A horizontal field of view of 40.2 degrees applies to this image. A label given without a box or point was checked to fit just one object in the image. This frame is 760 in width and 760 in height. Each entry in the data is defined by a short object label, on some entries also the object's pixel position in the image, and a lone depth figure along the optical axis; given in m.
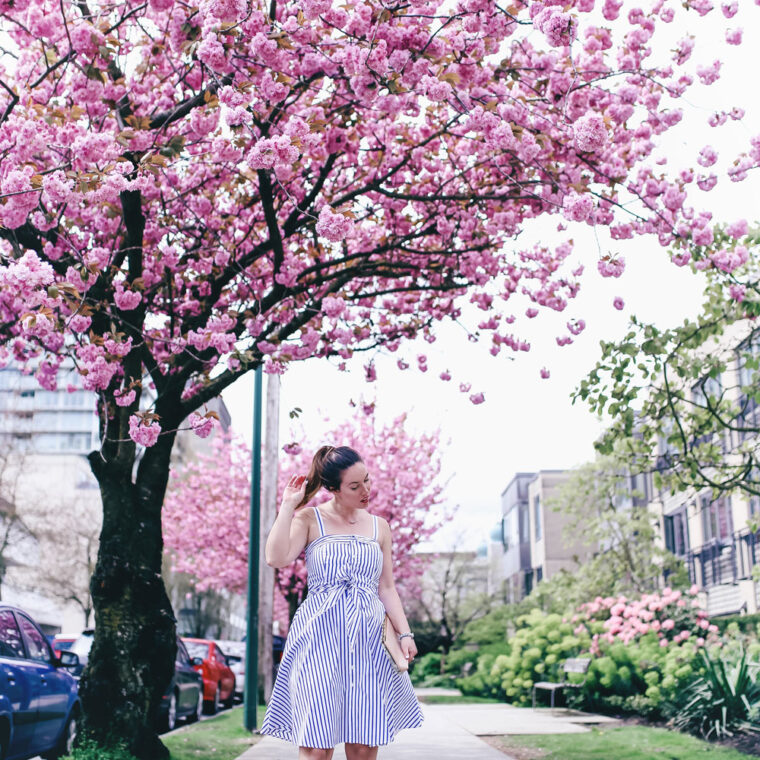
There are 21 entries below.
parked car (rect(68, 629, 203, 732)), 13.78
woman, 4.79
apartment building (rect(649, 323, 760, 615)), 27.77
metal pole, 14.53
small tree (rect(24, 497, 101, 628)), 55.25
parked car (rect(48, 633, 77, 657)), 16.61
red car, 18.83
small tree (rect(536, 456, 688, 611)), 30.91
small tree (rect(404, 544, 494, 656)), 48.06
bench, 17.28
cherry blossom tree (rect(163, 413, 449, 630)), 30.48
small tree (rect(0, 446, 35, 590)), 45.62
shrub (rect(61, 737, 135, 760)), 8.86
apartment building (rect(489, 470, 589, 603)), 52.59
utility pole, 17.69
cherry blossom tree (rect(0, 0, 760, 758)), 7.28
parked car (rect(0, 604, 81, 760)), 8.30
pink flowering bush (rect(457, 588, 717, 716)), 14.95
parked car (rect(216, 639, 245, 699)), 26.48
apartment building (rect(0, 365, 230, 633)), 54.02
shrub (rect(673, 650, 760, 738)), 11.66
